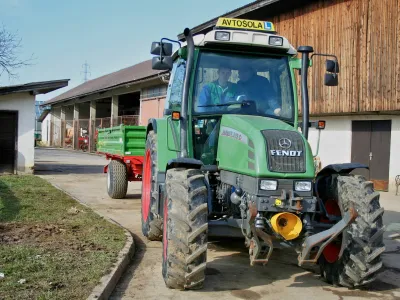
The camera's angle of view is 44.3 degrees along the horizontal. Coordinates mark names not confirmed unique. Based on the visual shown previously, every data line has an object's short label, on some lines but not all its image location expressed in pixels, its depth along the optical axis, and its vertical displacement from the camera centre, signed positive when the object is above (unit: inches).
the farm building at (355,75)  562.9 +73.6
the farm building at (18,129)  654.5 -5.0
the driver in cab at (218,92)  234.2 +18.8
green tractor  191.5 -16.2
